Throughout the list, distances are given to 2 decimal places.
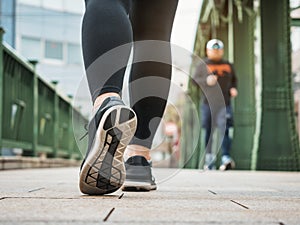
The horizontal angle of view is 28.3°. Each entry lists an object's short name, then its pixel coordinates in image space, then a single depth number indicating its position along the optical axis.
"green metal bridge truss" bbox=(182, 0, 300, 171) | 6.45
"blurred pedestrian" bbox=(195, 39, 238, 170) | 6.67
